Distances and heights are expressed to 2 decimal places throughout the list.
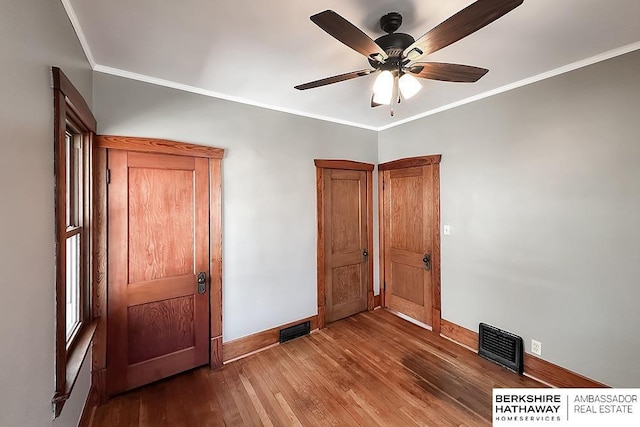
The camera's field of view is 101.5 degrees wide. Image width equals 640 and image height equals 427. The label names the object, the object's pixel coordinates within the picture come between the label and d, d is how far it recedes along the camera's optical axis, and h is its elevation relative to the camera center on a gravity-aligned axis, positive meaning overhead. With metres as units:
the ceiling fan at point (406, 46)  1.09 +0.84
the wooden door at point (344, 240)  3.35 -0.39
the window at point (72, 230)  1.24 -0.10
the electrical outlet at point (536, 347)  2.32 -1.23
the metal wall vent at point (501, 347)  2.42 -1.33
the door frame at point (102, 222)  2.04 -0.06
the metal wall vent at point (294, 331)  2.98 -1.40
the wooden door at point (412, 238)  3.17 -0.35
